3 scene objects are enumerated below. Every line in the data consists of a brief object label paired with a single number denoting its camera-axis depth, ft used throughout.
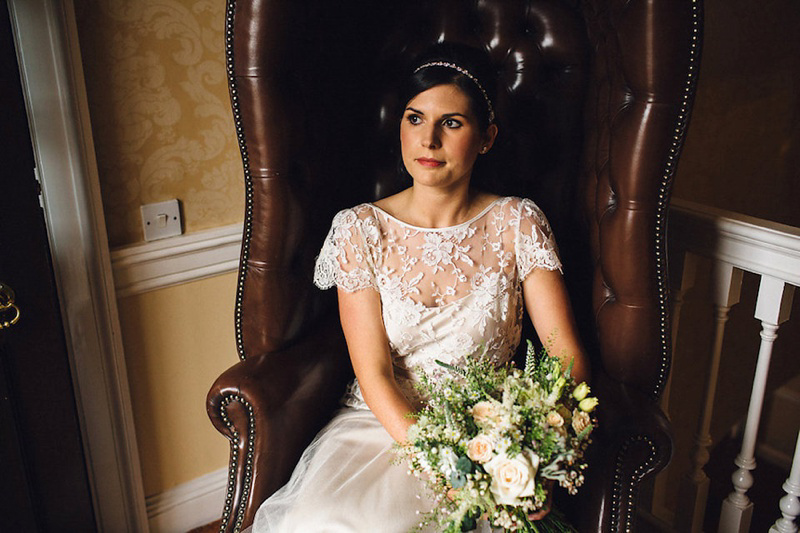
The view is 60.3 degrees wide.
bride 5.50
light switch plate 6.87
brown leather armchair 5.29
